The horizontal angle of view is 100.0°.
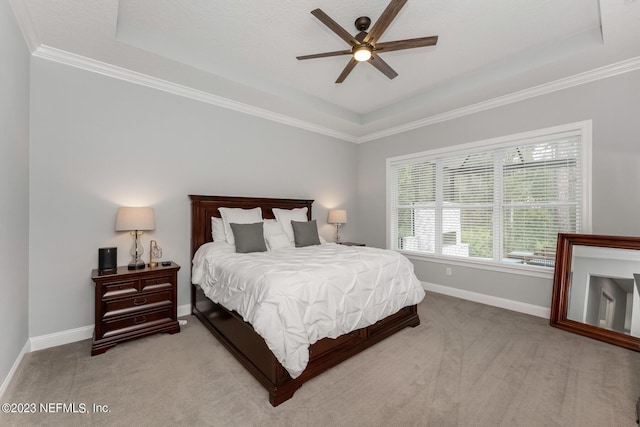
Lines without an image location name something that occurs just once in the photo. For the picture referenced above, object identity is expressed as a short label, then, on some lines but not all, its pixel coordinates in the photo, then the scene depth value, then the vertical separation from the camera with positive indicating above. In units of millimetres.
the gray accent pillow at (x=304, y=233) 3666 -300
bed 1825 -1083
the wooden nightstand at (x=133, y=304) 2387 -907
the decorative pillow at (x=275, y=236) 3447 -317
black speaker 2588 -491
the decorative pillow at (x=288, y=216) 3773 -64
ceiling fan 1877 +1375
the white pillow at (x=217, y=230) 3312 -244
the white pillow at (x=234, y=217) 3283 -75
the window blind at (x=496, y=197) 3133 +251
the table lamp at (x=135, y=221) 2628 -113
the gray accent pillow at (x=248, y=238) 3092 -312
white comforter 1780 -636
